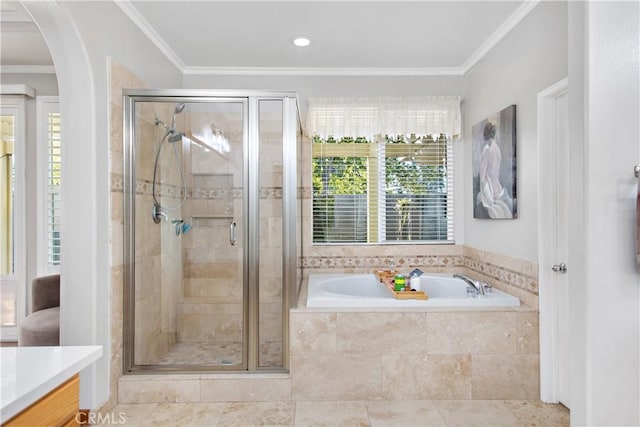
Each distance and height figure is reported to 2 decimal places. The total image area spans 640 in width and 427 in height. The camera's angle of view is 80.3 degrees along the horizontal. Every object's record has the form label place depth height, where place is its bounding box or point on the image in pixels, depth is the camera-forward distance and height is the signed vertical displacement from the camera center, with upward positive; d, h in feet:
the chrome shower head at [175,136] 8.18 +1.64
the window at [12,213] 11.09 -0.03
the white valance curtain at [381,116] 11.37 +2.88
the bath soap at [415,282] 9.84 -1.83
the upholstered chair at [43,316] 8.05 -2.40
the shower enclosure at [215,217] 8.00 -0.11
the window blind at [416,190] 11.91 +0.69
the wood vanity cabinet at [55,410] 2.76 -1.56
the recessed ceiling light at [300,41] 9.40 +4.30
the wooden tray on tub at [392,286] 8.29 -1.83
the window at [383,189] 11.89 +0.71
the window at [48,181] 11.17 +0.92
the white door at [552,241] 7.62 -0.59
